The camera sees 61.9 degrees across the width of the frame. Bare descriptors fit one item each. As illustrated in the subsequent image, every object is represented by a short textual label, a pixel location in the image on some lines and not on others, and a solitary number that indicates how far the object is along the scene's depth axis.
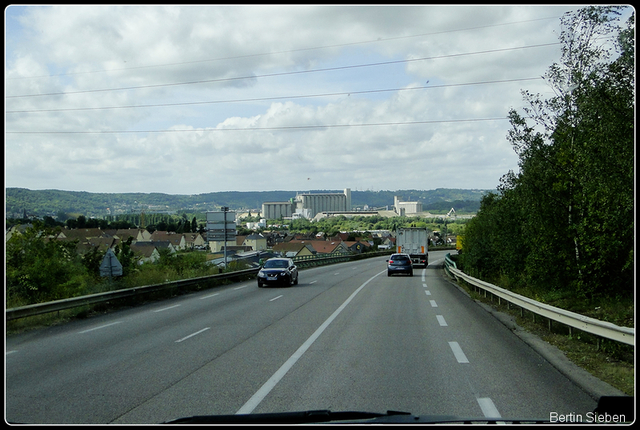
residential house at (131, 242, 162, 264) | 71.00
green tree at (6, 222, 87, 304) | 19.05
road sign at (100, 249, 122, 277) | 19.28
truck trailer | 50.81
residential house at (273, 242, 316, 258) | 105.75
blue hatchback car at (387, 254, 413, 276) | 36.75
